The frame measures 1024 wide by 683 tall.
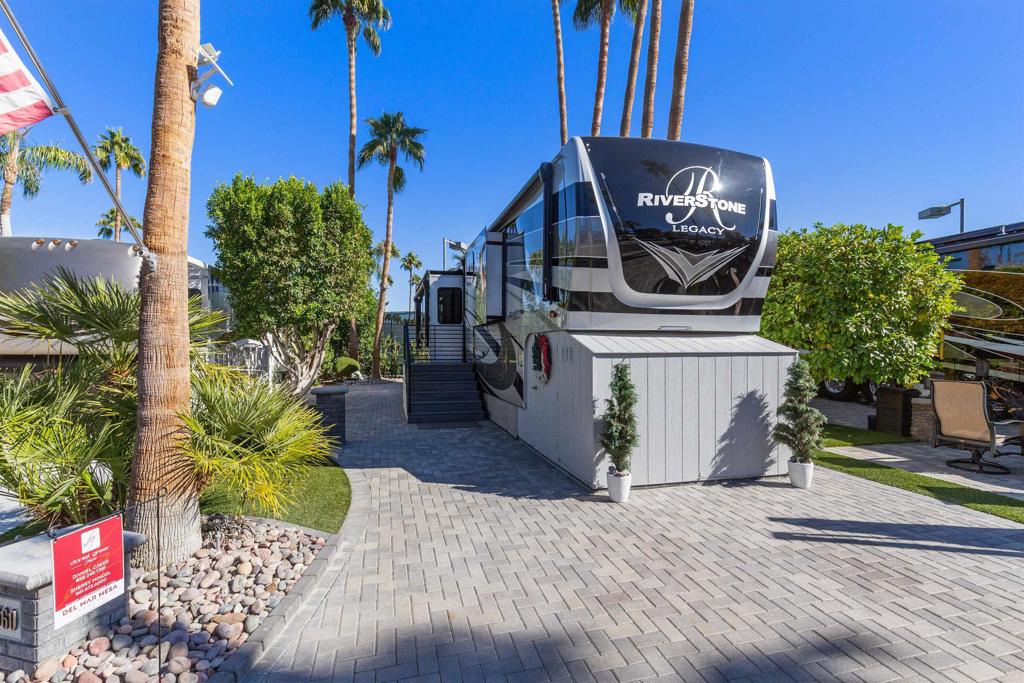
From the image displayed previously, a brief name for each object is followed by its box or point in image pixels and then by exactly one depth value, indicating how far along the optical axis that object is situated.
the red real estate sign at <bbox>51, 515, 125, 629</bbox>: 2.46
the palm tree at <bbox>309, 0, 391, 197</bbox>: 19.80
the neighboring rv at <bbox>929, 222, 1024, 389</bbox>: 11.72
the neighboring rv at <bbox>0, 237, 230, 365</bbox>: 8.92
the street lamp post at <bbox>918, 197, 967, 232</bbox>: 14.21
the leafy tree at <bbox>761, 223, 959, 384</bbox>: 9.32
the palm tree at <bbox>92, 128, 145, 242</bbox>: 25.52
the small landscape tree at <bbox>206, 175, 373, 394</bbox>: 11.52
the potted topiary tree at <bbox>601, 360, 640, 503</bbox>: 5.93
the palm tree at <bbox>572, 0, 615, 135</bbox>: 13.79
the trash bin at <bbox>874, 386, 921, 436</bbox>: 10.02
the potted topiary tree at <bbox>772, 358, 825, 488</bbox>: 6.40
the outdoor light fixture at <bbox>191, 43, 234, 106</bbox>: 3.82
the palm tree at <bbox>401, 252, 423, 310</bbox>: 43.03
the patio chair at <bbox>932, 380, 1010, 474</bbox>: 7.17
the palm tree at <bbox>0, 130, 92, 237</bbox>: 16.53
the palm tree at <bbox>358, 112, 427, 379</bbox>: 23.94
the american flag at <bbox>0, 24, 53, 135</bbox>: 3.11
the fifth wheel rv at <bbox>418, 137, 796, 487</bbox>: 6.48
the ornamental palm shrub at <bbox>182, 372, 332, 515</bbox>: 3.76
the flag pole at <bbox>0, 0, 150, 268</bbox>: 2.89
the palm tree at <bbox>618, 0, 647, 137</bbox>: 13.04
